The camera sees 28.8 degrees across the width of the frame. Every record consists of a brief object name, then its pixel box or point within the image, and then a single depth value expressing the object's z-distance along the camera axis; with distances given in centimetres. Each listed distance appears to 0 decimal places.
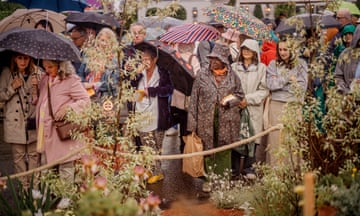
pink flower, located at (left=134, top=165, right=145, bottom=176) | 549
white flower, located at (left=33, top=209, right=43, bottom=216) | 563
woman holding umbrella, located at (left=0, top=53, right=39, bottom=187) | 783
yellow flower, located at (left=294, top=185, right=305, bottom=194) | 454
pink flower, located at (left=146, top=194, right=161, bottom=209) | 470
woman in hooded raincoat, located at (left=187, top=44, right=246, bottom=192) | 893
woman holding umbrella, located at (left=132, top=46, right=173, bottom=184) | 923
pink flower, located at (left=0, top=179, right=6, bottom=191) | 614
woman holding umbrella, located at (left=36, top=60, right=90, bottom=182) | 758
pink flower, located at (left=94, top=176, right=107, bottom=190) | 468
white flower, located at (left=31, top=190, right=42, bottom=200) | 581
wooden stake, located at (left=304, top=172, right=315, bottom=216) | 421
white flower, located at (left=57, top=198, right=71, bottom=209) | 585
